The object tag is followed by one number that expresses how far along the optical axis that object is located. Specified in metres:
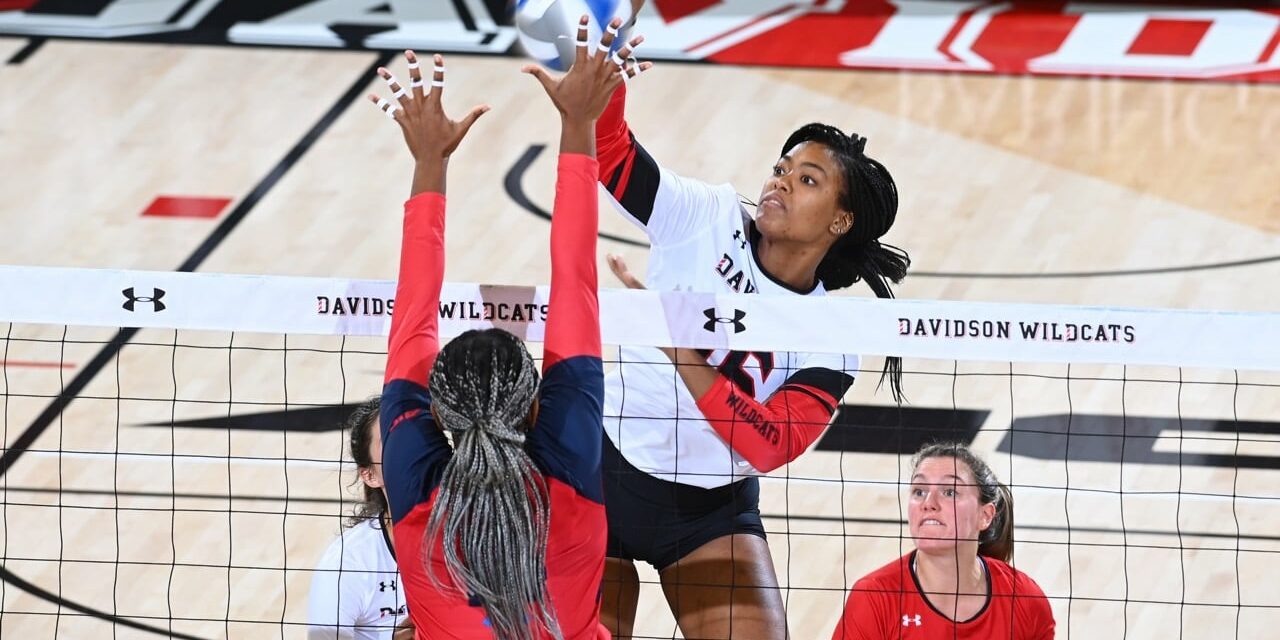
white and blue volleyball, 11.31
